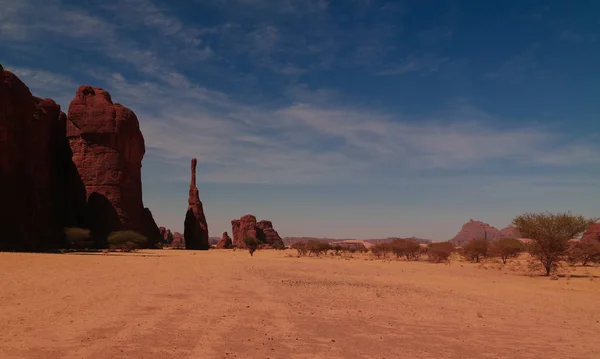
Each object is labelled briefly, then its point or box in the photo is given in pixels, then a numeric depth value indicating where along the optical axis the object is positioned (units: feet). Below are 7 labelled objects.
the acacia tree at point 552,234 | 99.14
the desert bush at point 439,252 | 161.68
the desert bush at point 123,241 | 177.37
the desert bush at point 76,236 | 163.43
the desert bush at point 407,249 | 182.39
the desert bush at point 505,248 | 153.17
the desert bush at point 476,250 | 167.02
